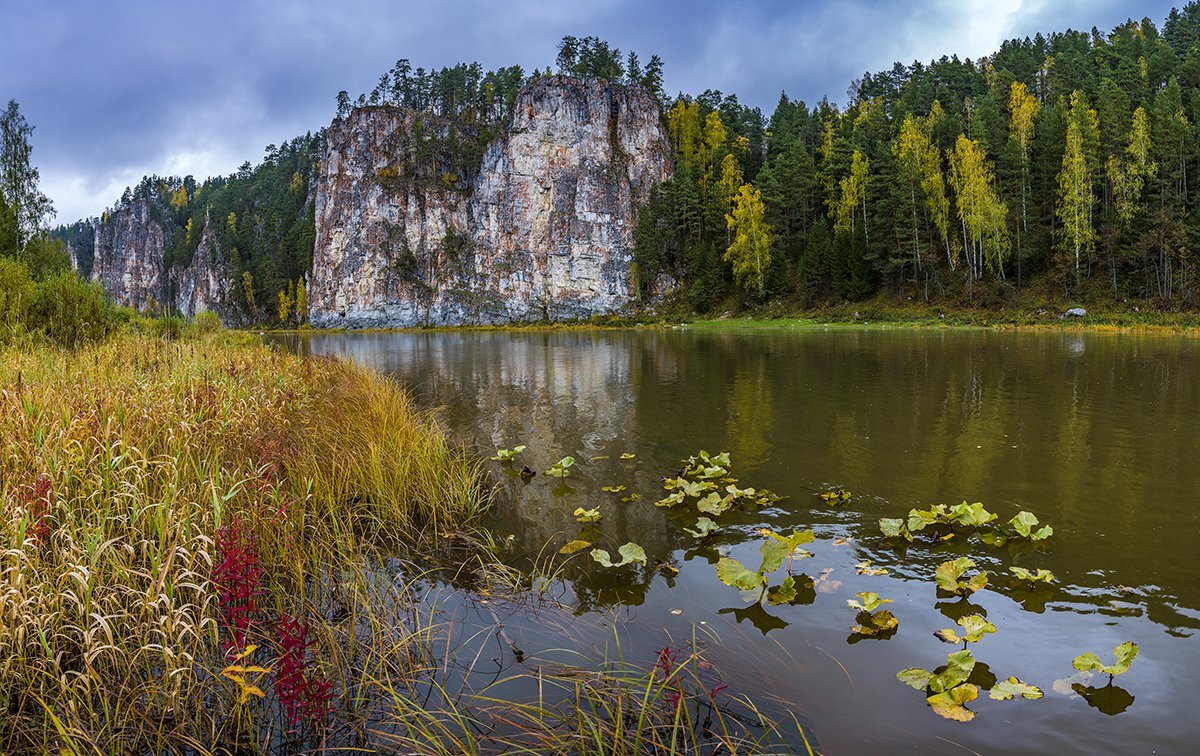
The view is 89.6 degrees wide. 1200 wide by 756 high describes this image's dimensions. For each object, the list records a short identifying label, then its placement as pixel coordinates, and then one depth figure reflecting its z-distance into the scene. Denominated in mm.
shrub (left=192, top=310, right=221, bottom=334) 28119
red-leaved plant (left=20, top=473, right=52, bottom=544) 3888
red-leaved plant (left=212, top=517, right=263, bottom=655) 3432
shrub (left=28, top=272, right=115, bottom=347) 13438
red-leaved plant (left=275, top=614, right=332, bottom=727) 3041
